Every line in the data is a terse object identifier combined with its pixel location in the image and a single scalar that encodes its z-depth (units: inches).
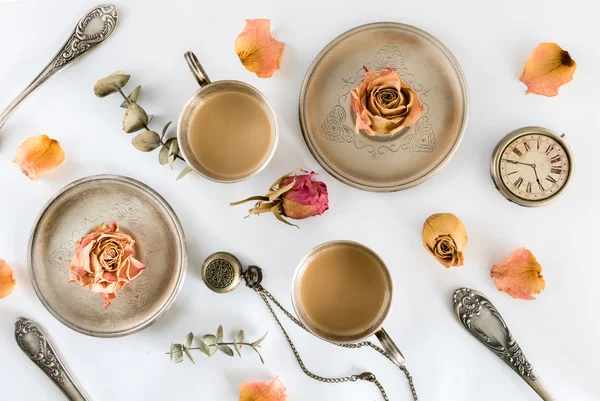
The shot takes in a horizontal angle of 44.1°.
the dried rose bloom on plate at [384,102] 18.4
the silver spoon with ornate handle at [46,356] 21.0
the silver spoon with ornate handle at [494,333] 19.9
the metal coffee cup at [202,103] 19.1
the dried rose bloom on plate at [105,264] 19.3
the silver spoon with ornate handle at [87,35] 20.3
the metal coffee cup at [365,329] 19.0
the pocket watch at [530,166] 19.6
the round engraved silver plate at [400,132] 19.6
